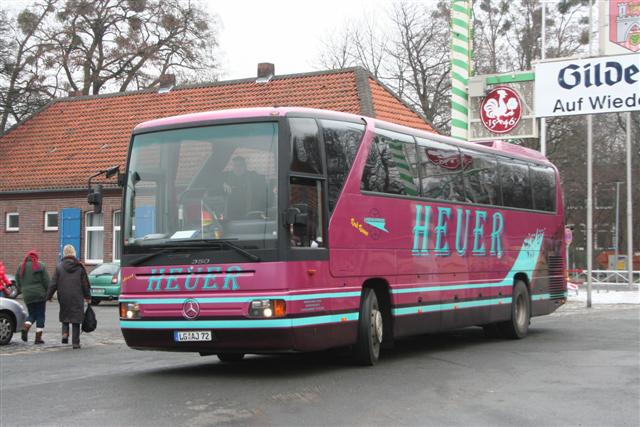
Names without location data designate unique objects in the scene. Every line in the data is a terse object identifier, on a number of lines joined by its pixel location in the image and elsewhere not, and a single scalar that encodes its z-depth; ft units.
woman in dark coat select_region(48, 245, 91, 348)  55.42
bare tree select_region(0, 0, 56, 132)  147.64
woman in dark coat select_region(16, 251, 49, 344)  57.72
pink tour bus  36.22
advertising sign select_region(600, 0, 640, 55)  90.12
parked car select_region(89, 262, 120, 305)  103.96
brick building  117.91
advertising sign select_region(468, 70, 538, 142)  90.12
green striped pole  86.38
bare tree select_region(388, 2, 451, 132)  168.44
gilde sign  85.40
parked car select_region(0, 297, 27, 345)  57.41
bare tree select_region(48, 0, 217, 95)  161.38
